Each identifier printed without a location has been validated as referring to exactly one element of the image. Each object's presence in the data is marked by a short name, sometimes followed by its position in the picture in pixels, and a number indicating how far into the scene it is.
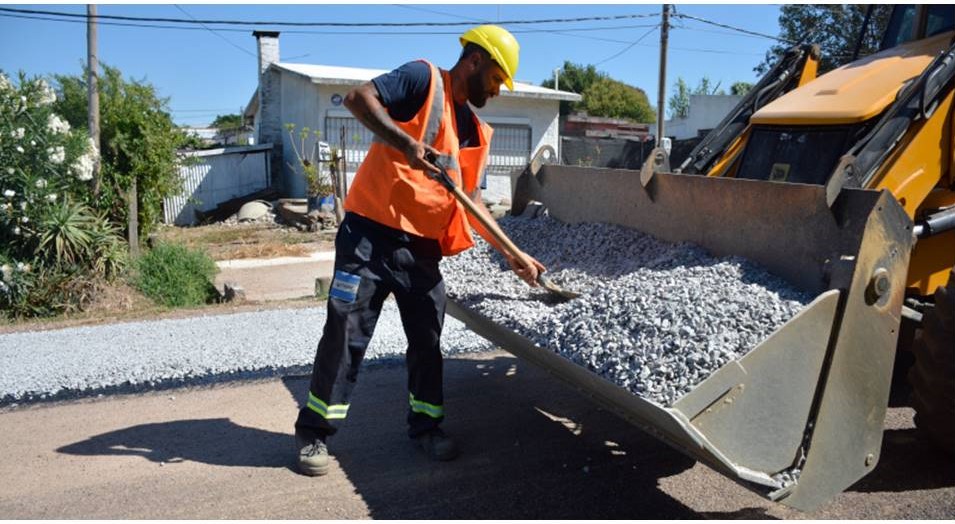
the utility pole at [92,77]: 10.34
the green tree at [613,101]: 49.88
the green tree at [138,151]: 9.46
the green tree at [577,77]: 53.12
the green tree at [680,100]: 44.72
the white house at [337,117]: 18.67
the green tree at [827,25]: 19.47
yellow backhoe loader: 2.77
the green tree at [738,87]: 36.33
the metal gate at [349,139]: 18.48
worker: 3.57
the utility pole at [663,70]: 19.81
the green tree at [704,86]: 45.22
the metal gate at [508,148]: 20.19
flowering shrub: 7.73
